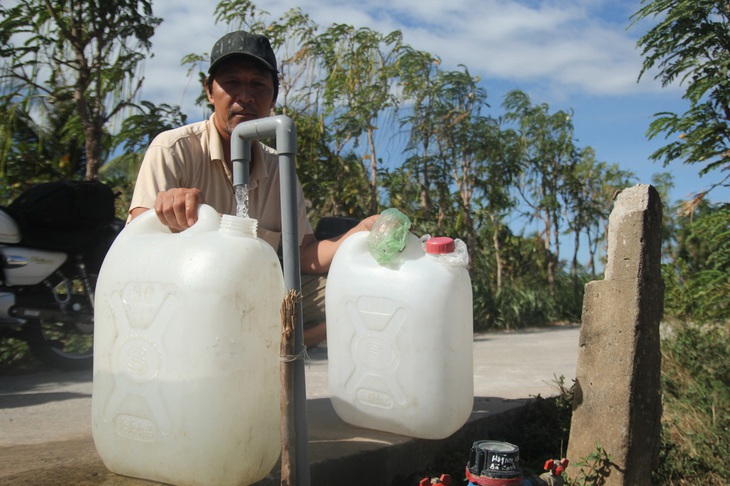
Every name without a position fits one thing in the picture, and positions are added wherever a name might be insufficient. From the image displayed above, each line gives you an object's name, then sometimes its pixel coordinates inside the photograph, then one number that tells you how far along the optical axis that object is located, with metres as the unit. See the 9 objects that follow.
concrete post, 2.20
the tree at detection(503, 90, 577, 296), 9.38
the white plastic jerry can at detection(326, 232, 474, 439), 2.06
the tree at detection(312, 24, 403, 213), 6.69
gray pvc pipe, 1.70
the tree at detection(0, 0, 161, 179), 5.03
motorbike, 3.80
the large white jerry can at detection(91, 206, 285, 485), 1.64
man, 2.27
